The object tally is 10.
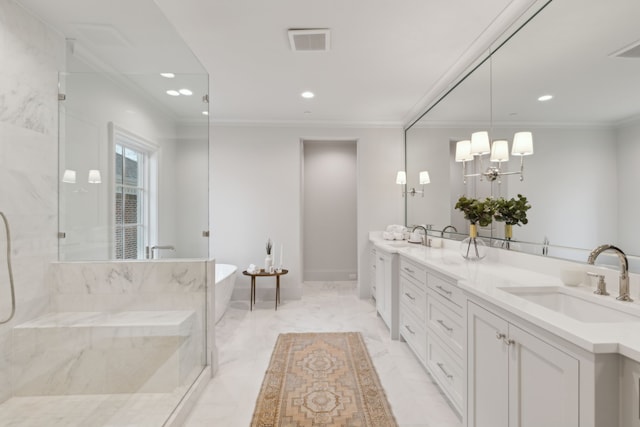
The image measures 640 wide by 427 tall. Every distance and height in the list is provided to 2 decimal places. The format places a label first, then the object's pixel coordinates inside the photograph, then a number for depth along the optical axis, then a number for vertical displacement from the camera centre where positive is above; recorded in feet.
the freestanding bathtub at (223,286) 10.96 -2.66
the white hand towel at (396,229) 13.07 -0.63
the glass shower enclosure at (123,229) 5.93 -0.37
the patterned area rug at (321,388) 6.08 -3.93
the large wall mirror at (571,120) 4.45 +1.63
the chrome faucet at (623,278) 3.92 -0.80
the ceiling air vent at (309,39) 7.51 +4.33
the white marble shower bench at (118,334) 5.81 -2.42
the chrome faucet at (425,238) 11.70 -0.90
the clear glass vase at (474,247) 7.57 -0.81
